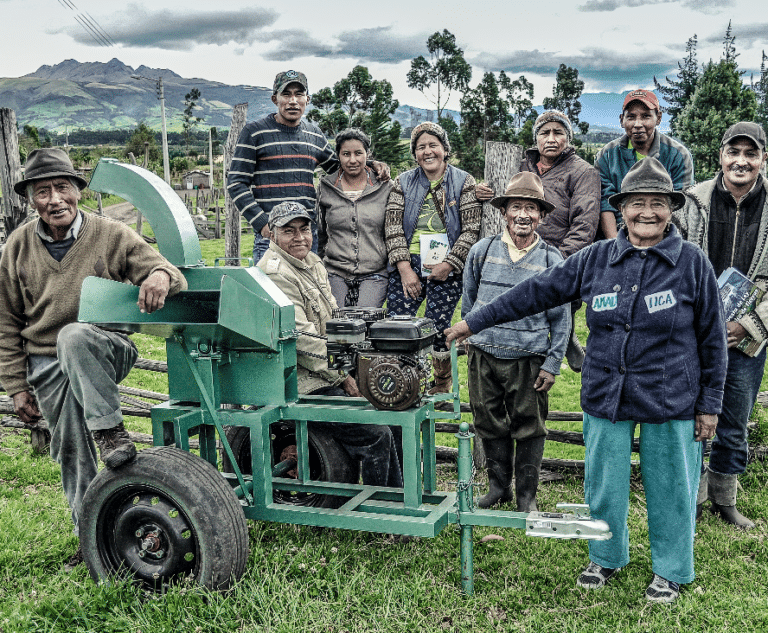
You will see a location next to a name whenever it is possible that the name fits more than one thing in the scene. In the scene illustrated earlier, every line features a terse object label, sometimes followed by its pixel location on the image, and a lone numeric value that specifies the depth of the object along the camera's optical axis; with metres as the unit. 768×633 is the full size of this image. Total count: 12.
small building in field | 50.54
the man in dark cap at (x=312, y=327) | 4.28
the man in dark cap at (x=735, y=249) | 4.22
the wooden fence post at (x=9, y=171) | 7.11
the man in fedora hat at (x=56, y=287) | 3.86
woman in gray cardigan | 5.22
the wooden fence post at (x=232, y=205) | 6.70
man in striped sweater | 5.35
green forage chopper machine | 3.44
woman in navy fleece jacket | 3.36
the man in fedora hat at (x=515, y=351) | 4.39
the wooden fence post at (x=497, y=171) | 5.66
